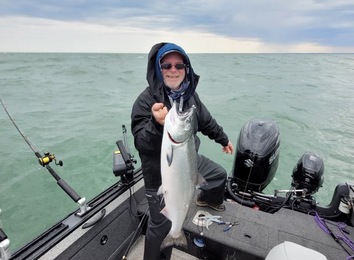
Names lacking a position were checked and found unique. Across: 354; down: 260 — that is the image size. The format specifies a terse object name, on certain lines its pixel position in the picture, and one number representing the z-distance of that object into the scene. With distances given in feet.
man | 6.73
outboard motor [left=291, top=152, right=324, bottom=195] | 11.48
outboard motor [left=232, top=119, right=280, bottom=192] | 11.60
